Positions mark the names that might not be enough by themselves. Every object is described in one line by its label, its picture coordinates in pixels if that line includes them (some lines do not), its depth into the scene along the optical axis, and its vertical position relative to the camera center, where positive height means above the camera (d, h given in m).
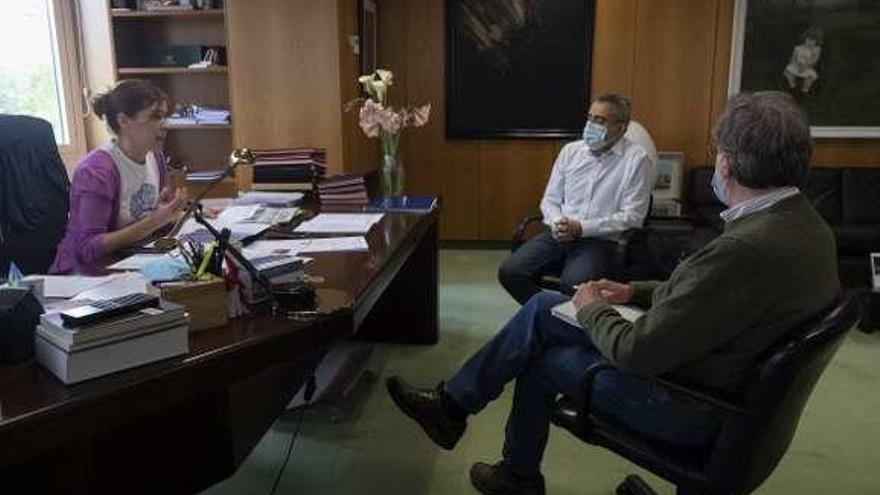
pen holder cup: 1.29 -0.36
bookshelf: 4.08 +0.21
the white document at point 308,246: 1.98 -0.41
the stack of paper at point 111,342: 1.07 -0.37
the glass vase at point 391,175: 2.91 -0.30
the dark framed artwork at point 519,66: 4.65 +0.23
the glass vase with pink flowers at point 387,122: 2.84 -0.08
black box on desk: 1.12 -0.35
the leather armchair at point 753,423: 1.28 -0.62
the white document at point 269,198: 2.74 -0.37
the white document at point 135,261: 1.83 -0.42
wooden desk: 1.02 -0.47
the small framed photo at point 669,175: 4.56 -0.48
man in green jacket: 1.31 -0.36
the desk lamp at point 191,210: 1.77 -0.26
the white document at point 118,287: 1.26 -0.36
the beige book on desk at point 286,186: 2.96 -0.35
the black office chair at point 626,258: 2.80 -0.63
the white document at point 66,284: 1.53 -0.41
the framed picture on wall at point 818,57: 4.34 +0.27
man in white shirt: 2.89 -0.46
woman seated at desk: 2.10 -0.27
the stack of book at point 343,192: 2.86 -0.36
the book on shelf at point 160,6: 3.92 +0.53
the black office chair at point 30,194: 2.29 -0.30
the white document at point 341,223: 2.30 -0.41
